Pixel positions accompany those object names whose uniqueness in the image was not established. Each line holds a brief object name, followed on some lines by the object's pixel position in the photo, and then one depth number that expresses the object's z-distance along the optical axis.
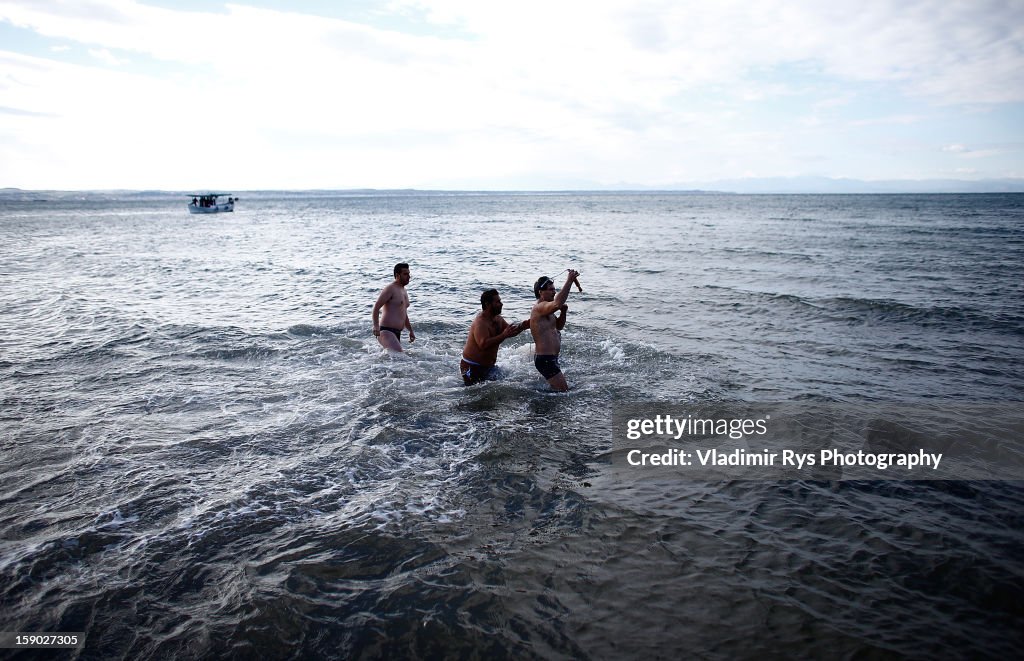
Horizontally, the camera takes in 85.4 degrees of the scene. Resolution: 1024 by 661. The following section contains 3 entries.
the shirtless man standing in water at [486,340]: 8.39
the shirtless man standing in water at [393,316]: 10.42
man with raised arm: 8.09
